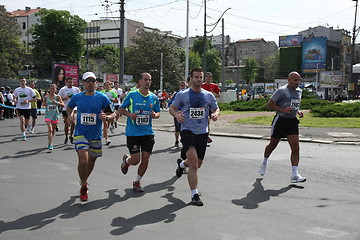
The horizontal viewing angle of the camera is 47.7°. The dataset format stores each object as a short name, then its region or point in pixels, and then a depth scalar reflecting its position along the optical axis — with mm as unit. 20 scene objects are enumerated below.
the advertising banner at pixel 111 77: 49850
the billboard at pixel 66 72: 33844
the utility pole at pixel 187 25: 31944
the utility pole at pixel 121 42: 24750
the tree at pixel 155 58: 61031
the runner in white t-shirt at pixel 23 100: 12867
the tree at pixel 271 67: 100625
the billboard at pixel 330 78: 71500
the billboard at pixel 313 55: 82938
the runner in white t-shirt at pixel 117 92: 14756
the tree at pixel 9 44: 63969
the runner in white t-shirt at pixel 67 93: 11836
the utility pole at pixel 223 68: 38125
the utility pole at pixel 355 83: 70469
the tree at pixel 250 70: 98312
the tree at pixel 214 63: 97562
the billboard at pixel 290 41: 88250
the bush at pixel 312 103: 24325
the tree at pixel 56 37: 73000
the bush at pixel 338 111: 19922
